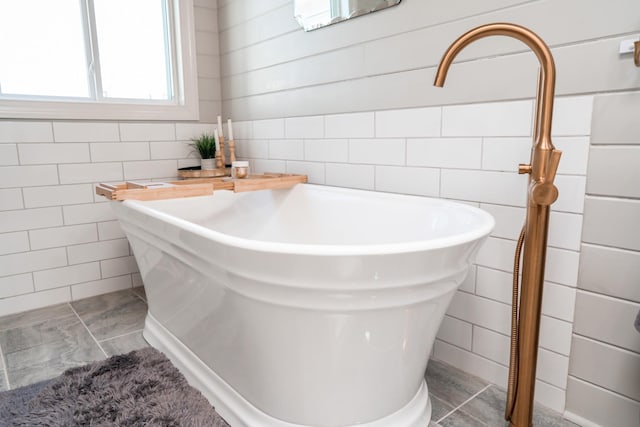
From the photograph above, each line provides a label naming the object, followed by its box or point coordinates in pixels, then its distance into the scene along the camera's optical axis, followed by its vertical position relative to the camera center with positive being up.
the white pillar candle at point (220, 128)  2.67 +0.11
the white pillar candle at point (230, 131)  2.55 +0.08
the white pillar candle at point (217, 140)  2.62 +0.03
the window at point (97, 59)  2.29 +0.52
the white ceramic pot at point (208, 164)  2.71 -0.12
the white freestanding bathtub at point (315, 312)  0.95 -0.44
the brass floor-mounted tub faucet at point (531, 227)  1.04 -0.22
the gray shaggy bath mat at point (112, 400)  1.33 -0.84
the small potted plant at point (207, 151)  2.71 -0.03
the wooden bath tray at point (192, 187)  1.80 -0.19
